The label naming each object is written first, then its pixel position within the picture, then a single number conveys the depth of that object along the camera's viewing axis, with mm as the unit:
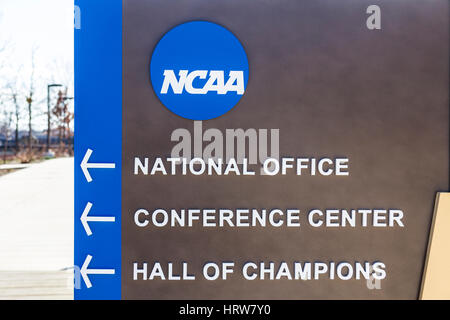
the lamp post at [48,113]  23828
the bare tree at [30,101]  20375
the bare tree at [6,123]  19078
